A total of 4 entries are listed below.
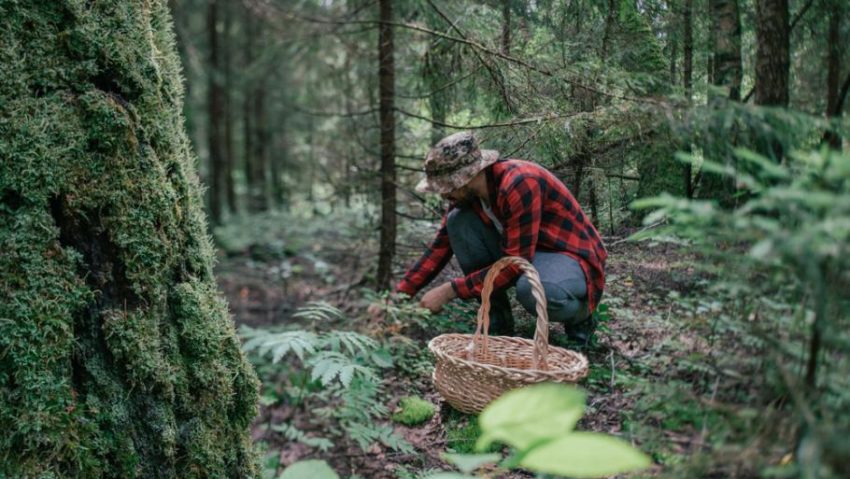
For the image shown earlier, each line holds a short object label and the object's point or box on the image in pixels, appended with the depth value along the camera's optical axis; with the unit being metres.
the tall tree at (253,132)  15.04
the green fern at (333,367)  2.88
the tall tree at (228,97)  14.09
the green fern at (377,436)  3.08
